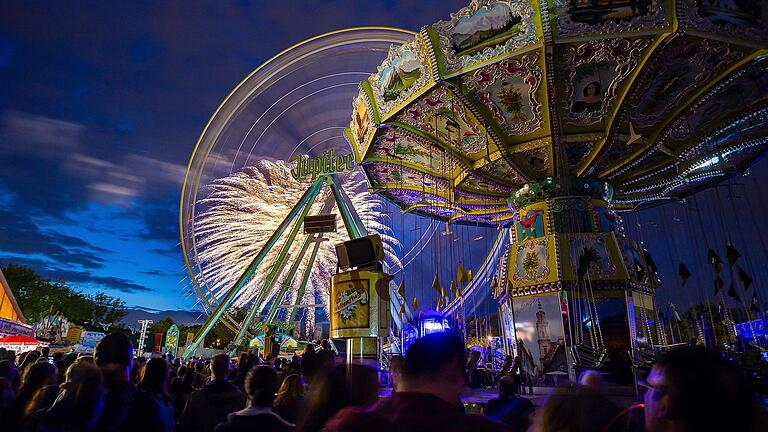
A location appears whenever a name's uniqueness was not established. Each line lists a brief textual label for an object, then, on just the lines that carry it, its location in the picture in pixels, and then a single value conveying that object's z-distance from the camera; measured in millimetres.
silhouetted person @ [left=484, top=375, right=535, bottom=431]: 3645
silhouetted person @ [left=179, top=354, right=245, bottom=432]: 3350
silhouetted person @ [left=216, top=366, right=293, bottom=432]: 2545
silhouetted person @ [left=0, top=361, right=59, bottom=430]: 3340
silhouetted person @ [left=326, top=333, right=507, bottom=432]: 1385
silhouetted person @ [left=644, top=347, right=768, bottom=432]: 1406
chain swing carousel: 9898
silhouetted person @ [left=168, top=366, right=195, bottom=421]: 5295
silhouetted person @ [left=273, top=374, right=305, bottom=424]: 3168
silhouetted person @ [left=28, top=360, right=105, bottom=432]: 2627
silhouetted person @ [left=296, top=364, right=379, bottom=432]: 2115
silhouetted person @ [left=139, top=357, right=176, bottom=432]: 3188
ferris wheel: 23094
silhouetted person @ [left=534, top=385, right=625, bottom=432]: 1697
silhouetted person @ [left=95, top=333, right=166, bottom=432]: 2693
